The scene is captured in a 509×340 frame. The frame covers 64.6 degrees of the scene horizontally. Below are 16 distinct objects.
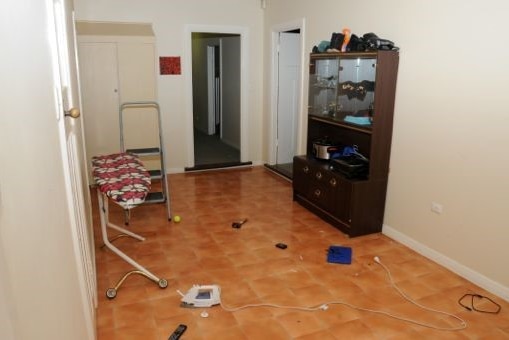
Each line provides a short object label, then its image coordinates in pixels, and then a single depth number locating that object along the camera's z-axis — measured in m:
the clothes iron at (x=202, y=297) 2.74
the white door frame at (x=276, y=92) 5.18
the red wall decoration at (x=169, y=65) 5.64
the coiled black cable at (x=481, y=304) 2.76
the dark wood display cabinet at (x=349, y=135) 3.67
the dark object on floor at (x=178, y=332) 2.41
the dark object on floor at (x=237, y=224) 4.07
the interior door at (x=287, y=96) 5.89
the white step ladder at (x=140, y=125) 5.13
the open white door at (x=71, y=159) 1.53
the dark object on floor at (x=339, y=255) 3.38
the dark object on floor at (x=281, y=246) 3.62
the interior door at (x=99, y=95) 4.89
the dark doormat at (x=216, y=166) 6.13
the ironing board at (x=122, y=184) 2.73
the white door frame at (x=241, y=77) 5.73
